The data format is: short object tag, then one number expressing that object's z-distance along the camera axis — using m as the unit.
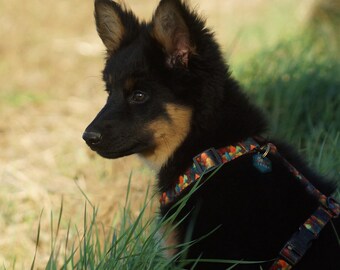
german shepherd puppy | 5.98
